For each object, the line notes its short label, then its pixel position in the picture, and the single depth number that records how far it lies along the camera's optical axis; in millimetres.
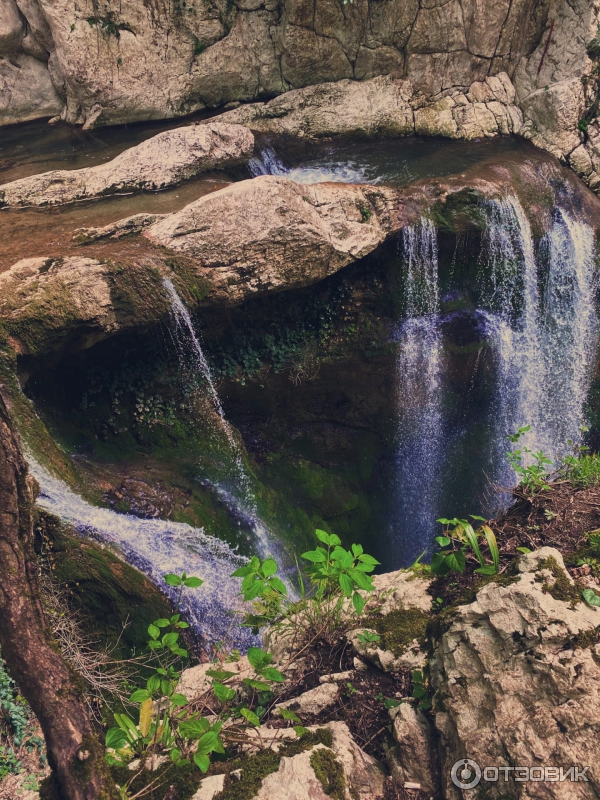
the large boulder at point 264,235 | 5895
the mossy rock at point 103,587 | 4578
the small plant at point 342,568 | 2508
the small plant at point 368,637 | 2910
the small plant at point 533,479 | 3656
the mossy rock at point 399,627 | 2961
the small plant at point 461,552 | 3041
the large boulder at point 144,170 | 6973
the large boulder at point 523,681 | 2117
